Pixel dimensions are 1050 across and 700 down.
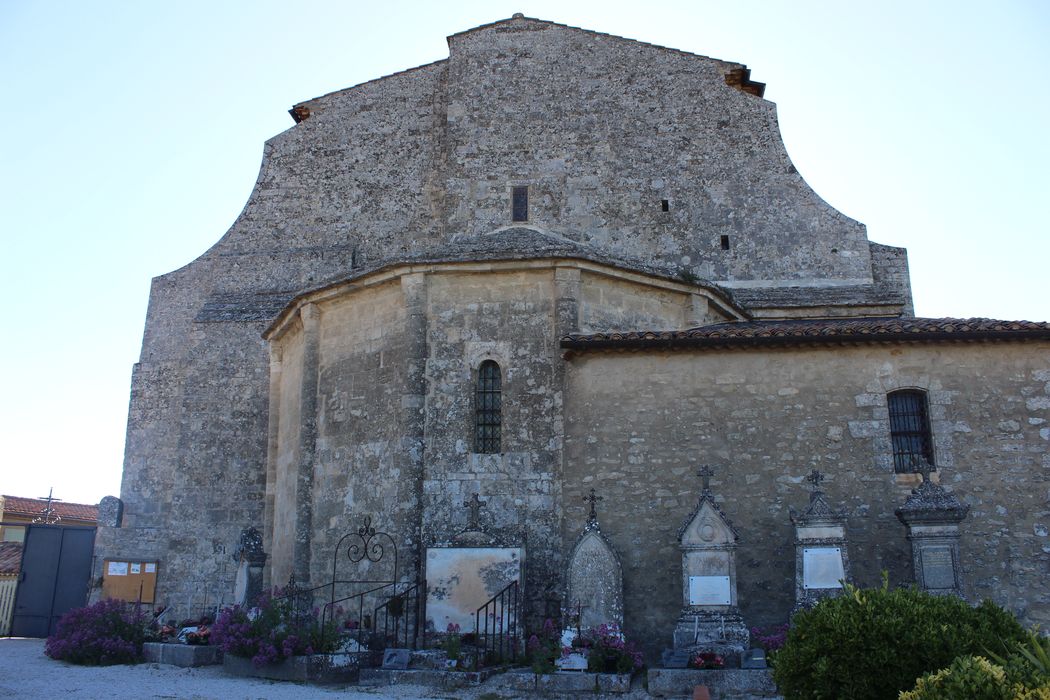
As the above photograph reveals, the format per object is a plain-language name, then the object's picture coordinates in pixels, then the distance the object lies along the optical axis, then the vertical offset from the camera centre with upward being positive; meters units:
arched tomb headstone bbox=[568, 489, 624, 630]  11.09 +0.09
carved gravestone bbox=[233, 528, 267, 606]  13.74 +0.26
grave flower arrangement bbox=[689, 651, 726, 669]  9.59 -0.72
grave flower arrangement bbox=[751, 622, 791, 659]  10.39 -0.52
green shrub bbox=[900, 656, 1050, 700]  4.92 -0.50
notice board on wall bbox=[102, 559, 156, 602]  17.39 +0.10
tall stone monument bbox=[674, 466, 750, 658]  10.64 +0.08
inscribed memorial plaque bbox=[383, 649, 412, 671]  10.47 -0.80
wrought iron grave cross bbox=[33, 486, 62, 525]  35.12 +2.61
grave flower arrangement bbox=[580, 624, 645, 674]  10.00 -0.69
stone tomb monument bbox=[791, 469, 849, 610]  10.94 +0.47
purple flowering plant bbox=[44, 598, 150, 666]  12.51 -0.70
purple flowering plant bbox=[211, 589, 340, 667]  10.80 -0.57
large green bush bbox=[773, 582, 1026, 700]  6.55 -0.35
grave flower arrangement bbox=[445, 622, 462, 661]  10.32 -0.63
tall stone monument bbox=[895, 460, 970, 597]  10.81 +0.65
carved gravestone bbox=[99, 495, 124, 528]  17.62 +1.38
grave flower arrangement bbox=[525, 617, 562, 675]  9.82 -0.65
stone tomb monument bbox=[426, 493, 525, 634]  11.55 +0.13
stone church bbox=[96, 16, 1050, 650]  12.14 +3.08
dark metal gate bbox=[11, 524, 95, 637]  18.62 +0.15
